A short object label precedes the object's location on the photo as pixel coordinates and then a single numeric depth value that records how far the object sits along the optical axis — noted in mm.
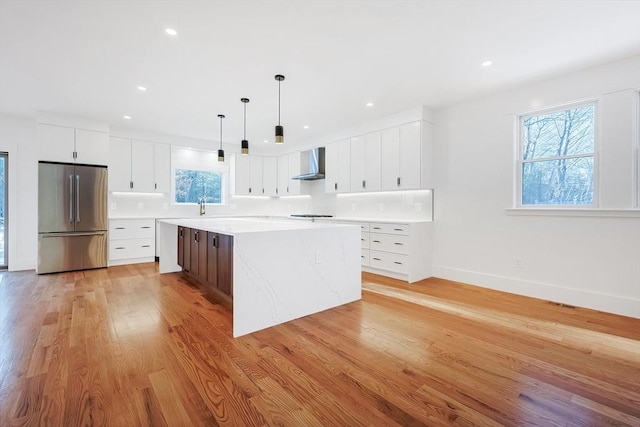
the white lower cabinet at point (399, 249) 4285
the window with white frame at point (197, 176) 6480
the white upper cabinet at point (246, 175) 7109
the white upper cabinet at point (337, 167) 5672
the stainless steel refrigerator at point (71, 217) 4734
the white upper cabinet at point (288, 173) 7000
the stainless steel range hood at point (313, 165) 6305
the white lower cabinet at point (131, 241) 5344
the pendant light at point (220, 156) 4449
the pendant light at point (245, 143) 3861
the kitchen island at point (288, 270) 2492
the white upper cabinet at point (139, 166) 5559
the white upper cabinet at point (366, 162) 5113
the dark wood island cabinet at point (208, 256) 2869
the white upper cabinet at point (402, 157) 4512
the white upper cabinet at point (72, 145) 4762
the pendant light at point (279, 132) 3234
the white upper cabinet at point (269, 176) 7480
